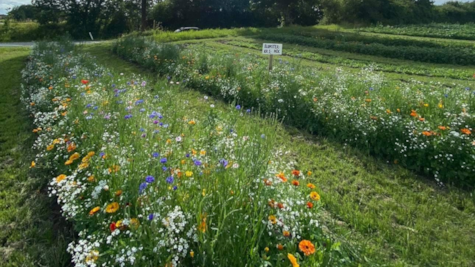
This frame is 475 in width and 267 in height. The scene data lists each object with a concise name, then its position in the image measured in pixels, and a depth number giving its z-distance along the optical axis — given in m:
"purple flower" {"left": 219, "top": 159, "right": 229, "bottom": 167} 2.28
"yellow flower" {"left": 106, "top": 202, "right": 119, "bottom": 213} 2.10
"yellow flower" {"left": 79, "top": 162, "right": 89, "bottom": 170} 2.57
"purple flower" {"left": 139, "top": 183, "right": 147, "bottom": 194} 1.97
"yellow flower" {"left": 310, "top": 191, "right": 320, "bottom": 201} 2.33
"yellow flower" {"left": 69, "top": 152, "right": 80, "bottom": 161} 2.84
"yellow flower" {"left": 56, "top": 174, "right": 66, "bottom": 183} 2.51
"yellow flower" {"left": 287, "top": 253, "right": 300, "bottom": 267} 1.74
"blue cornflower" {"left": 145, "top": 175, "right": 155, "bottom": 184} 1.98
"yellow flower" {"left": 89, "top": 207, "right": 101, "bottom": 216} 2.11
